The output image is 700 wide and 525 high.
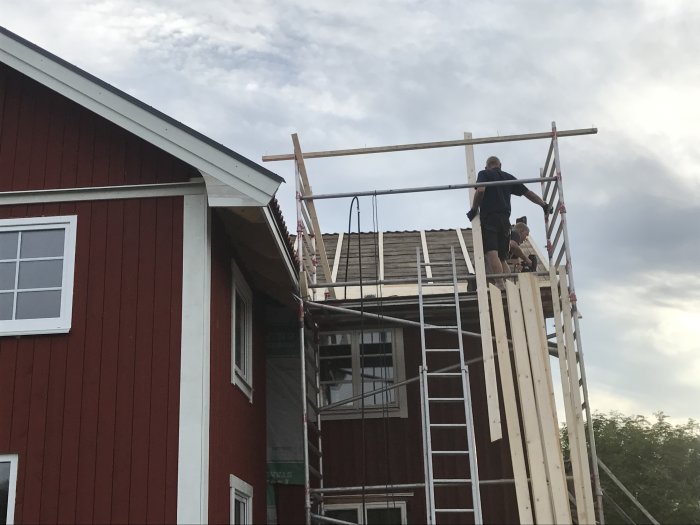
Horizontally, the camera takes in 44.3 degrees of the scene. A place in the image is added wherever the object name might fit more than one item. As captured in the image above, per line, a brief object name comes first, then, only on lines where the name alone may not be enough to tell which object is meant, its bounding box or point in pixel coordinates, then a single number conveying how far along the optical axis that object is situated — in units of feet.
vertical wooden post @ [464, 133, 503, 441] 31.40
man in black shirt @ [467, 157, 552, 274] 36.63
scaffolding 30.27
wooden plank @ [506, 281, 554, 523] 29.37
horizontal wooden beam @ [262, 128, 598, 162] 37.63
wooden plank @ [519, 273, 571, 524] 29.40
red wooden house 26.55
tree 67.00
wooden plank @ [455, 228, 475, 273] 42.96
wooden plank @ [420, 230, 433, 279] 43.27
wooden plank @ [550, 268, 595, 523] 30.35
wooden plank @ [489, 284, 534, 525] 29.28
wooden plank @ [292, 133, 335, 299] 38.19
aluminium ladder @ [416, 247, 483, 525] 29.55
